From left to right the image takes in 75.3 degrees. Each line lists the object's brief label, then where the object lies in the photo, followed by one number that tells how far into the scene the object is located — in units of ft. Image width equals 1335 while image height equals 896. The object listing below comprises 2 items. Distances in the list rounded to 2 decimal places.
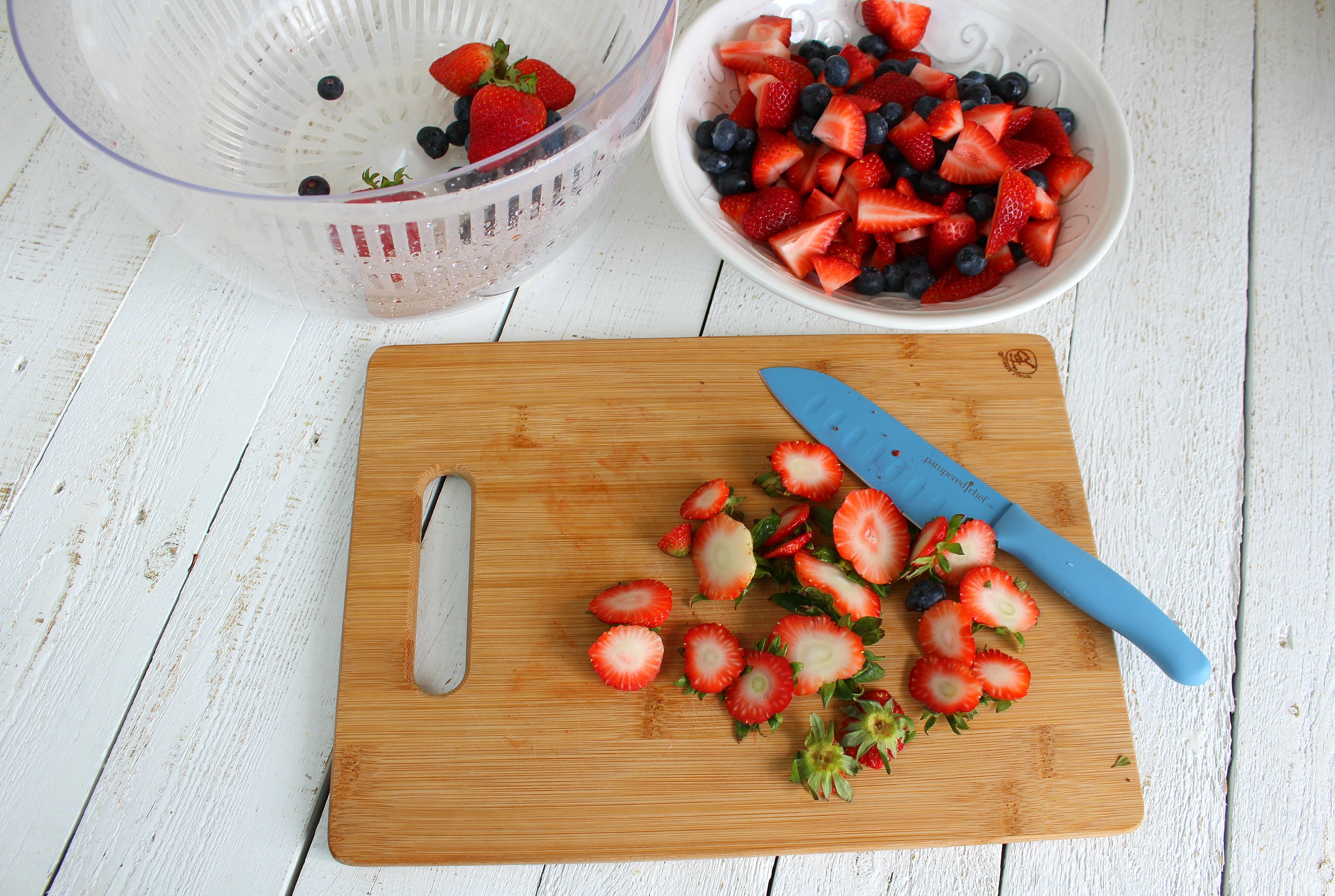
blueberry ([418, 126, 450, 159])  3.35
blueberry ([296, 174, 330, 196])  3.26
